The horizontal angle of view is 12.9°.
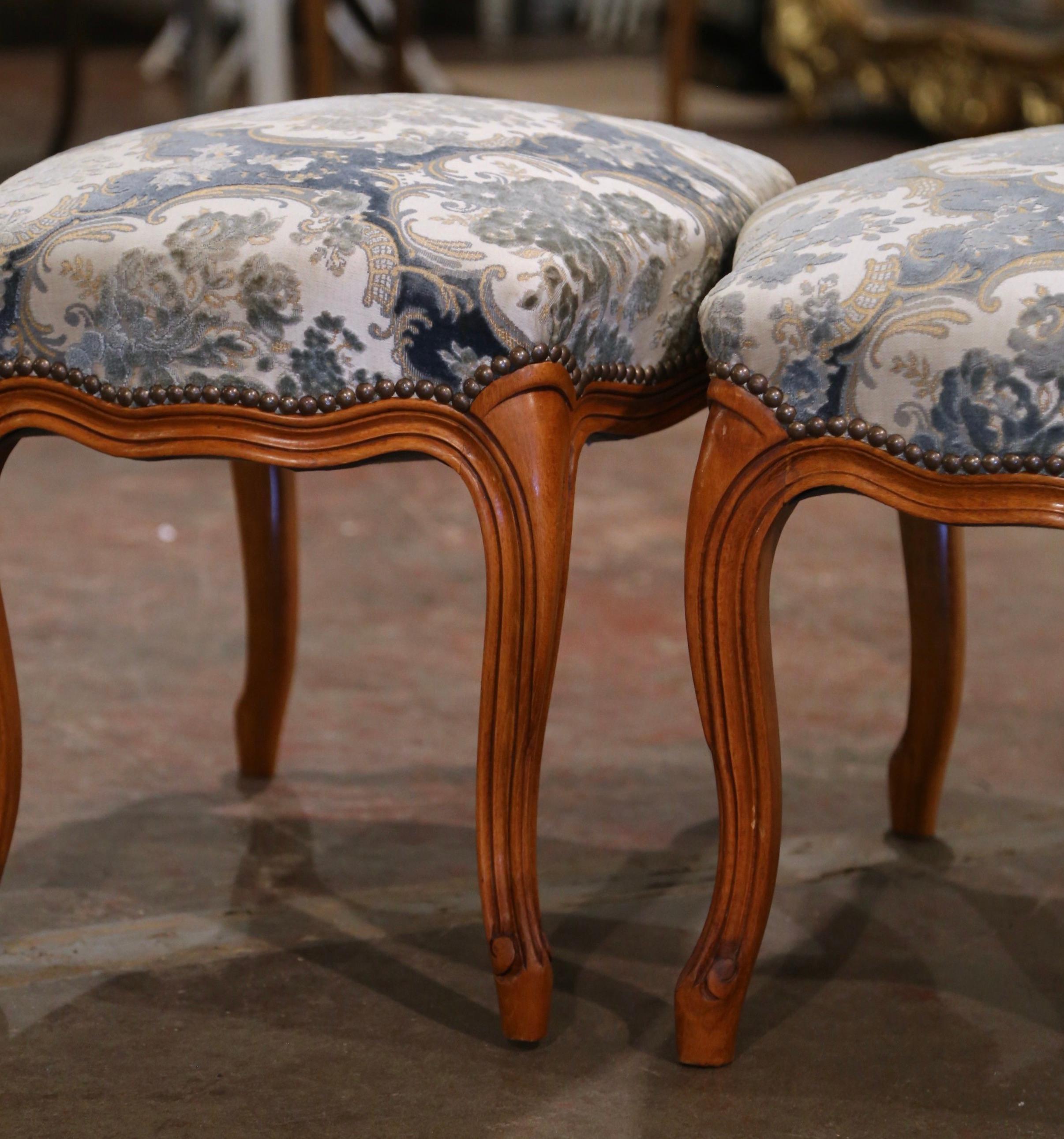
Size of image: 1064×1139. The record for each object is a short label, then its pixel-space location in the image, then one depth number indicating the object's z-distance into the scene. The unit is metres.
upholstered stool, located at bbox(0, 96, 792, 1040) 2.78
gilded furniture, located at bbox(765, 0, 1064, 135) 6.91
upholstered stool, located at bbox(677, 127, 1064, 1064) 2.74
